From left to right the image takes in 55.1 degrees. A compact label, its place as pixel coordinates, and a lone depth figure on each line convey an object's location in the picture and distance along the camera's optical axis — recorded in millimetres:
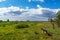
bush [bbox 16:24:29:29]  18272
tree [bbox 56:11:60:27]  16786
